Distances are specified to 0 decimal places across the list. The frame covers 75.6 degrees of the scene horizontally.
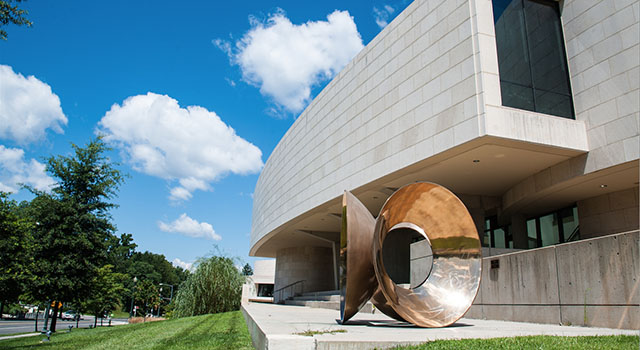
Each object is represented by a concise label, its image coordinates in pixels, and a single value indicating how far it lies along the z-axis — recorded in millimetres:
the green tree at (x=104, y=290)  22969
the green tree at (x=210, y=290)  29094
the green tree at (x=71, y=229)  15547
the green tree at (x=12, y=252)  12414
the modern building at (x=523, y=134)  8930
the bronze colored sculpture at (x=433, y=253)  7148
